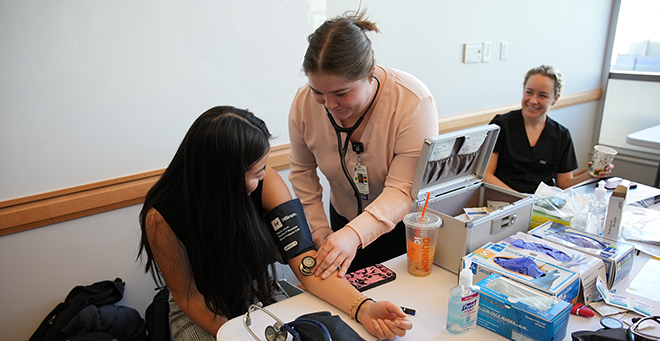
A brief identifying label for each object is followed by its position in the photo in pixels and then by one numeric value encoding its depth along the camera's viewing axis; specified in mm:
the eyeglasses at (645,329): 875
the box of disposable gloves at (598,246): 1148
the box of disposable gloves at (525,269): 1027
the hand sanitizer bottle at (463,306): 978
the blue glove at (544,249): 1153
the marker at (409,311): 1057
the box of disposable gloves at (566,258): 1092
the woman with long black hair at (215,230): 1149
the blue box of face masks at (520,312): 925
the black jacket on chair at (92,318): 1633
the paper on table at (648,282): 1134
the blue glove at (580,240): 1224
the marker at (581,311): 1042
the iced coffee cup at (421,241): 1231
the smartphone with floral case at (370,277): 1213
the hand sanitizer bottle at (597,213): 1406
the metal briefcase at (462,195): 1235
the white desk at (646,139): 2467
